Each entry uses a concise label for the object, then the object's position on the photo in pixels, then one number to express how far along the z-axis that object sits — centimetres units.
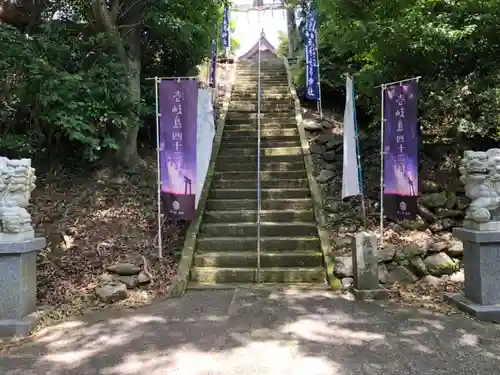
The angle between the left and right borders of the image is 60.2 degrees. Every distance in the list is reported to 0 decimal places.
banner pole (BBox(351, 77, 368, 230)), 661
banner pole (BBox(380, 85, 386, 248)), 620
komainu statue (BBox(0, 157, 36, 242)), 443
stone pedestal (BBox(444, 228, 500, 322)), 448
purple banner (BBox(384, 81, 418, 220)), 568
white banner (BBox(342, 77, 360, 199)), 645
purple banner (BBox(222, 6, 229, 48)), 1519
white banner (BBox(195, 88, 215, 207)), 640
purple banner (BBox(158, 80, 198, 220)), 609
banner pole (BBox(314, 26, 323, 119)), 1017
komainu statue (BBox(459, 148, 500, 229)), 452
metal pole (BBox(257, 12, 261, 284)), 596
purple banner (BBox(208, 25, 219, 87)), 1170
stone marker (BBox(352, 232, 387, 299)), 525
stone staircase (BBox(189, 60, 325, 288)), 599
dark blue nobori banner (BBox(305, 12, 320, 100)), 1038
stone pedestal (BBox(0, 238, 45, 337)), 438
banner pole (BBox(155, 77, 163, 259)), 605
